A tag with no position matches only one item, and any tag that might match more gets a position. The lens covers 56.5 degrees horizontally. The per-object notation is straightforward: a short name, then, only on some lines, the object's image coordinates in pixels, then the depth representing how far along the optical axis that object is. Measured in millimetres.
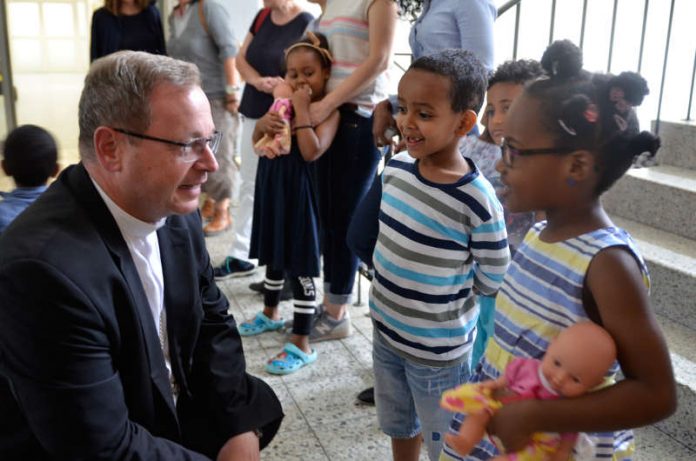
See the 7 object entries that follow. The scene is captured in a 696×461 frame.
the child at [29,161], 2352
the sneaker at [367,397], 2479
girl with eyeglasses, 923
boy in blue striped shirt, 1571
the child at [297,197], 2584
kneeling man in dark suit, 1156
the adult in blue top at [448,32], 2076
